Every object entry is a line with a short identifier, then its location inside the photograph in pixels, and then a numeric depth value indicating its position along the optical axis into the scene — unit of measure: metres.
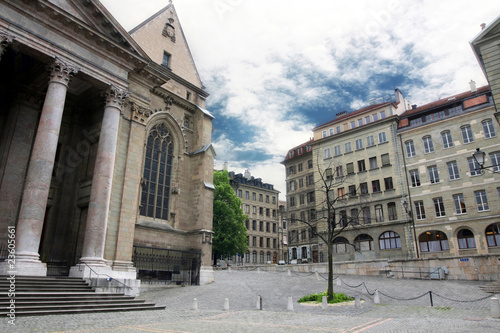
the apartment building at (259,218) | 71.50
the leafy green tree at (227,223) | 45.97
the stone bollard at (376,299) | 16.59
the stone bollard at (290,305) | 14.19
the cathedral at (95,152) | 16.16
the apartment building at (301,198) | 55.07
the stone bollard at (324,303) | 14.47
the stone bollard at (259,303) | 14.43
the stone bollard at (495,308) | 11.19
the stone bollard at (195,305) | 14.45
